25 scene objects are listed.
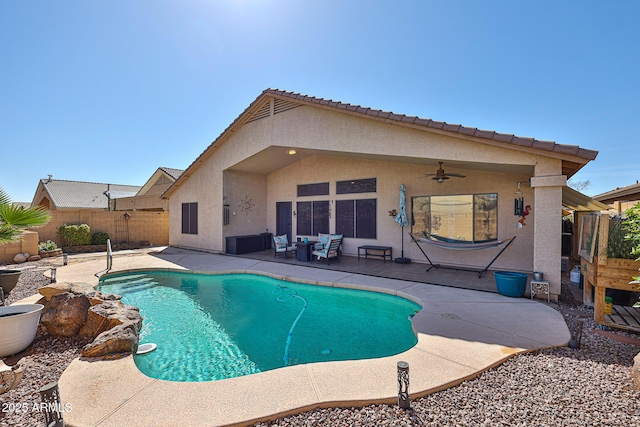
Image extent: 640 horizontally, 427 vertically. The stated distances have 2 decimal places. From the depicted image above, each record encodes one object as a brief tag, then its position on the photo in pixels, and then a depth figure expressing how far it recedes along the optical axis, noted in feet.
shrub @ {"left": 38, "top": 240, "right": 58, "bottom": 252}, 39.58
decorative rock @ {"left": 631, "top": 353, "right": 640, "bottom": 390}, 8.96
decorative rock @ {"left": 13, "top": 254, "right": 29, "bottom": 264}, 35.20
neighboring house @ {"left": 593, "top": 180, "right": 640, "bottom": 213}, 34.02
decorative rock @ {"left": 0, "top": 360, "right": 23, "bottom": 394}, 9.70
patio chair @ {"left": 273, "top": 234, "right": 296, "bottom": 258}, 37.48
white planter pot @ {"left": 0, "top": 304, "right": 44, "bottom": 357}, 12.41
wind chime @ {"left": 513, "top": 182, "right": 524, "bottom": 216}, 24.53
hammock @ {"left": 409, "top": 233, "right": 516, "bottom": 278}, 24.93
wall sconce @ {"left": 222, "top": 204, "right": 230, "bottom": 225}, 41.54
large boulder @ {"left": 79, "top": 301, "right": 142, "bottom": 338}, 14.87
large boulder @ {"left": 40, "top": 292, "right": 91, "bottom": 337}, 14.82
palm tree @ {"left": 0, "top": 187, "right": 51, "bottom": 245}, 17.01
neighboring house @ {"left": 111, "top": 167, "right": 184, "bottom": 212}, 58.28
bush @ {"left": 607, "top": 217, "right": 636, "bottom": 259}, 14.34
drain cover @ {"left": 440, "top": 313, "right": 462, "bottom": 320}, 16.24
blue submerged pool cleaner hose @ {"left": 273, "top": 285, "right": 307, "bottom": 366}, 14.23
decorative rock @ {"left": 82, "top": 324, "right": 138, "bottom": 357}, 12.39
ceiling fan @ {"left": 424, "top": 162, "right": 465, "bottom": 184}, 27.73
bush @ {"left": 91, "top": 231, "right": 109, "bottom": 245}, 48.10
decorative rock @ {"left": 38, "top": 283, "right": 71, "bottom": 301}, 17.42
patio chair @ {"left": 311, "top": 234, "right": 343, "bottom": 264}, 32.81
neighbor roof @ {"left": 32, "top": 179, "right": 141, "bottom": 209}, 75.72
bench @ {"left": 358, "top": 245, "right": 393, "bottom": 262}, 33.99
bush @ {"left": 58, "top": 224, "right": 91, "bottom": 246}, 44.68
